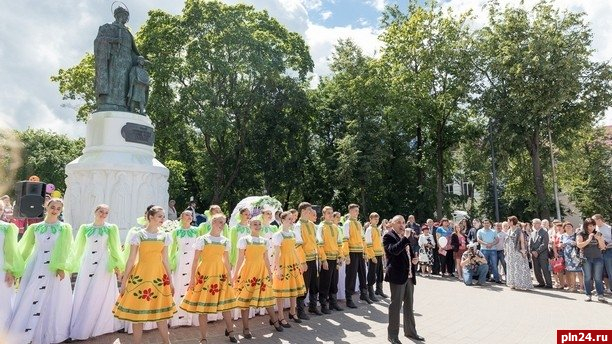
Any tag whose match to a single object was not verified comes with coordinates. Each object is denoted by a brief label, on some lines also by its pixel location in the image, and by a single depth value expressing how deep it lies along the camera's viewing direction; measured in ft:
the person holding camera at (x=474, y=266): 42.37
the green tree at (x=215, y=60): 82.53
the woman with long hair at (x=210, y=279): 19.67
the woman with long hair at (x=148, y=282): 17.03
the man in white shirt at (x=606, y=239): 35.65
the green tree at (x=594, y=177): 124.67
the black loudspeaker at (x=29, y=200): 38.50
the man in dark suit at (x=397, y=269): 20.85
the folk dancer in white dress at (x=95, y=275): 19.99
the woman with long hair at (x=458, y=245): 48.19
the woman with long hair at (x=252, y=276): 21.57
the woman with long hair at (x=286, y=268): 23.56
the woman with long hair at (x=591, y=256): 35.01
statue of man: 39.47
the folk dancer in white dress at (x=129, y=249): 18.02
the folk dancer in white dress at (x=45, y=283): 18.26
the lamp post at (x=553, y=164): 87.07
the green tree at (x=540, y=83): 82.58
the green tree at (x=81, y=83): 84.12
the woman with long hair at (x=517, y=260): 40.27
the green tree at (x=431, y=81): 96.68
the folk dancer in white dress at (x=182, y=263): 23.24
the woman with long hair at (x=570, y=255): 39.09
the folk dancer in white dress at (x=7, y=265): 17.49
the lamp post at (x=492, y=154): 89.71
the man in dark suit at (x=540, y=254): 41.70
